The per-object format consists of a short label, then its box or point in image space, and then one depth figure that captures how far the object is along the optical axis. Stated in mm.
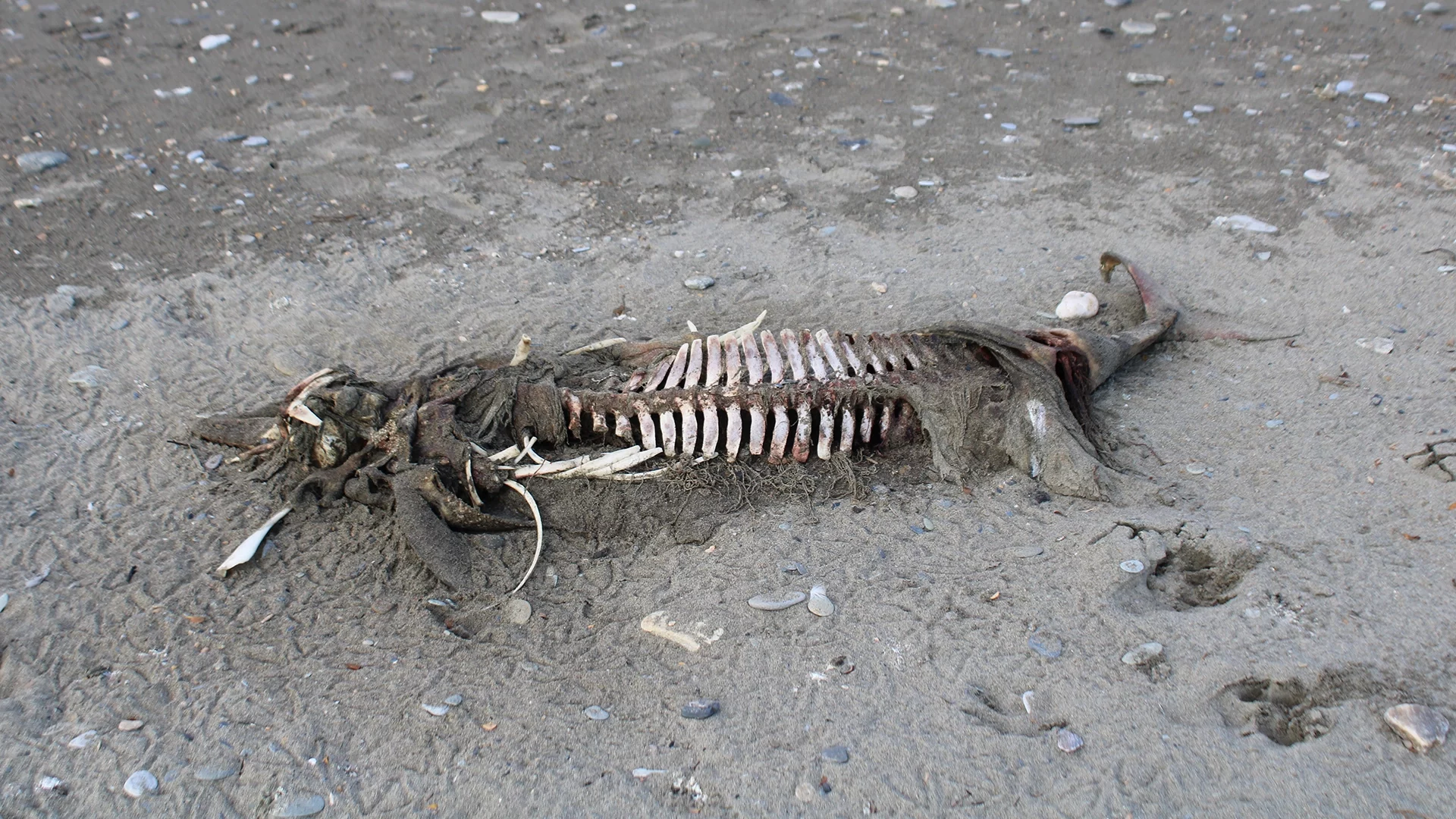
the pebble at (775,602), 2830
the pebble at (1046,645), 2578
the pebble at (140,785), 2215
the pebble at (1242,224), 4777
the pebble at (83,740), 2326
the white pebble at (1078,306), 4262
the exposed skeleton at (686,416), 3205
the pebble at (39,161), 5215
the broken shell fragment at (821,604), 2804
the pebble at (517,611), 2854
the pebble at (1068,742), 2281
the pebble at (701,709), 2466
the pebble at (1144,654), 2512
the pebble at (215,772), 2268
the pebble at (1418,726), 2125
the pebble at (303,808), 2193
